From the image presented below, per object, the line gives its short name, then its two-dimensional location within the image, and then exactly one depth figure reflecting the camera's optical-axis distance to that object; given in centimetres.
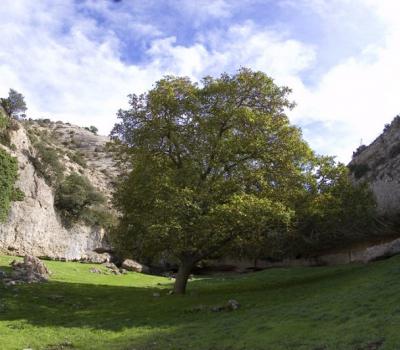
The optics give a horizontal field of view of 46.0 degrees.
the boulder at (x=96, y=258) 5149
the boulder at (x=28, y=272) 2803
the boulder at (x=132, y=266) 4998
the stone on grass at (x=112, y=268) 4296
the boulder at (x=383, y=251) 3431
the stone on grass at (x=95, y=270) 4081
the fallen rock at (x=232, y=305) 2040
